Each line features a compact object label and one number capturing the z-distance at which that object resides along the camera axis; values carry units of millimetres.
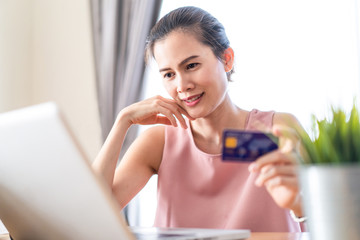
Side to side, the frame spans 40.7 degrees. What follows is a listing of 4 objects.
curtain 3348
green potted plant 595
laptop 667
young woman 1609
